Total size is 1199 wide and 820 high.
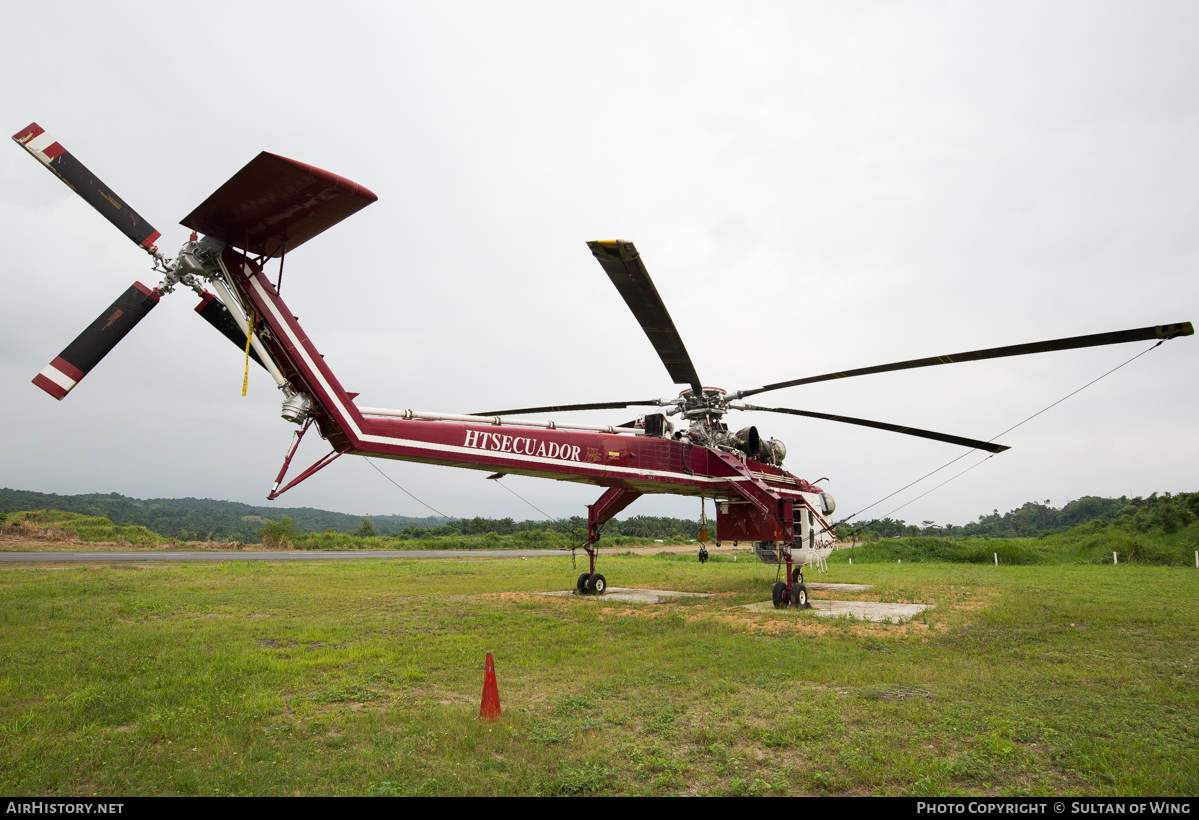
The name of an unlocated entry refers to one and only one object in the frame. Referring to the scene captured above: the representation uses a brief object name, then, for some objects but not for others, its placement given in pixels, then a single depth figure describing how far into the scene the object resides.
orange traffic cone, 6.03
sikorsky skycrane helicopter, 7.33
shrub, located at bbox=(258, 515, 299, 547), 43.53
